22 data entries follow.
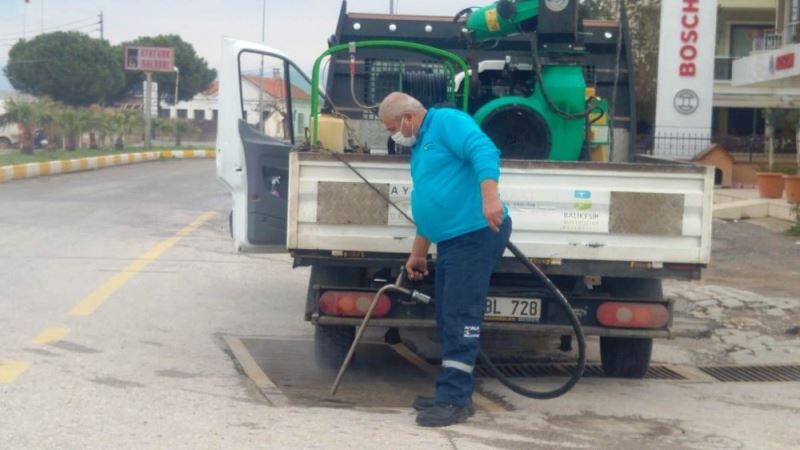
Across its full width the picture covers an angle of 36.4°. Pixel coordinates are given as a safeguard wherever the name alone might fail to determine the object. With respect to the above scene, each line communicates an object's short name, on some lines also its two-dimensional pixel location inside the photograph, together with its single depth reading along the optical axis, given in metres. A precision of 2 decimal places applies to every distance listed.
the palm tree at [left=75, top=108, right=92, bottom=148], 39.33
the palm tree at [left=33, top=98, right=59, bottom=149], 35.44
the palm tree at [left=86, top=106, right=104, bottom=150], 41.20
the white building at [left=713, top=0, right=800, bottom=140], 27.47
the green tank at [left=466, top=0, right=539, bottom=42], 8.57
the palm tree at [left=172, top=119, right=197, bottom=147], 54.47
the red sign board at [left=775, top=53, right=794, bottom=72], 25.58
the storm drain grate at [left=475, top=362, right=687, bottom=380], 8.38
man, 6.44
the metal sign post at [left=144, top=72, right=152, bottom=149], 46.44
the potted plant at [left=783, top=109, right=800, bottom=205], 21.44
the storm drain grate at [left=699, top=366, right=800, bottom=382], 8.59
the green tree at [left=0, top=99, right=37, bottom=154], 33.34
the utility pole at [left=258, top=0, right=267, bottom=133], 9.23
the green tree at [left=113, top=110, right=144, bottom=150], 45.20
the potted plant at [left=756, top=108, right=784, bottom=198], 23.98
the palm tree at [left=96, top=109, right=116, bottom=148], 42.59
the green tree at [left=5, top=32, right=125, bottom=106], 65.88
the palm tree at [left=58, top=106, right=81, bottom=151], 37.61
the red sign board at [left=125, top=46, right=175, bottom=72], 48.84
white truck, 7.02
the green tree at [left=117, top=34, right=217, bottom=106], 76.38
